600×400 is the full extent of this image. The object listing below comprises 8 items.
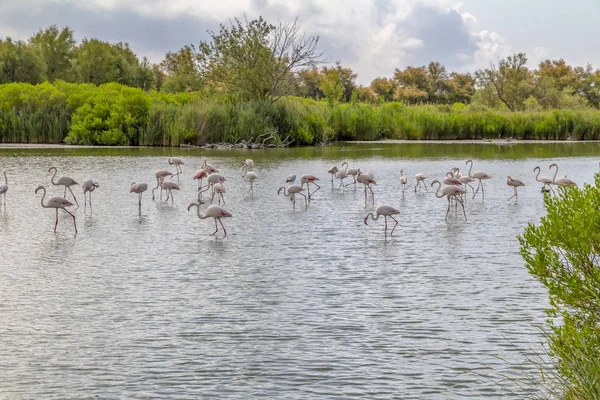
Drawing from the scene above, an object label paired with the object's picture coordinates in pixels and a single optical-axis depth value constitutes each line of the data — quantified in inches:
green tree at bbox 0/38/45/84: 2047.2
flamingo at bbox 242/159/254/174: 805.9
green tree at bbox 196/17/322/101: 1547.7
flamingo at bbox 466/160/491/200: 638.5
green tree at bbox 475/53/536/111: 2295.8
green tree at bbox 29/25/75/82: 2339.2
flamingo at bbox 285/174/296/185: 678.6
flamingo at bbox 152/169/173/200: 654.4
